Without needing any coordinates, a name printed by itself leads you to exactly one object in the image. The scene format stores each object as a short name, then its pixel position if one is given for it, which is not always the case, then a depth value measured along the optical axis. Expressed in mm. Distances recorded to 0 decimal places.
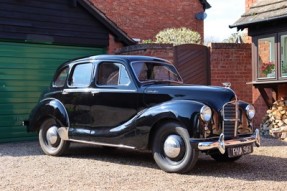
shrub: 13695
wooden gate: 11601
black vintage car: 6574
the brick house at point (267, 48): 10656
